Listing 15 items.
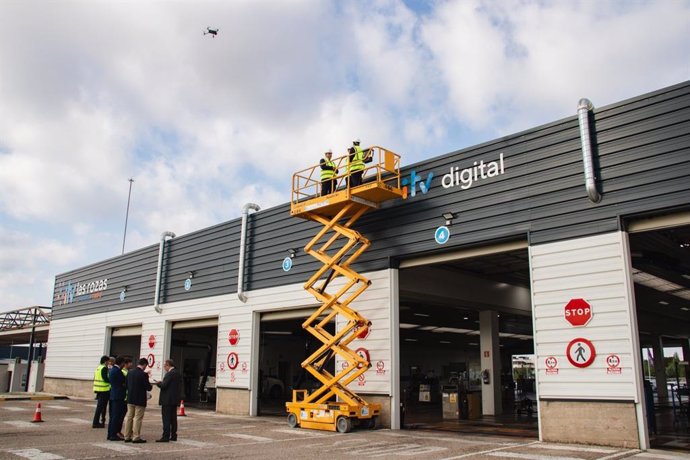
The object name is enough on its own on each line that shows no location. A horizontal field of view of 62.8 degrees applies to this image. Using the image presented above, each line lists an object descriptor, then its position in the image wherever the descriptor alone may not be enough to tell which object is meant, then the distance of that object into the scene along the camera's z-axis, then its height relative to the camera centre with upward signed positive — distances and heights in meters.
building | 10.49 +2.66
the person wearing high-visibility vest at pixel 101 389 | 13.29 -0.64
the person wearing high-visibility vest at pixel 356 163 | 14.12 +4.92
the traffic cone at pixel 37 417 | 14.88 -1.45
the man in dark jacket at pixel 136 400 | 10.93 -0.72
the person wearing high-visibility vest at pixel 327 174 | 14.86 +4.88
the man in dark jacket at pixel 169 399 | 11.01 -0.70
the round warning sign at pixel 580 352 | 10.66 +0.26
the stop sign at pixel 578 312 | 10.86 +1.02
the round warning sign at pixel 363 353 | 14.51 +0.27
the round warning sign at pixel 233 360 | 18.61 +0.08
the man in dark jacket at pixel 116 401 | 11.29 -0.78
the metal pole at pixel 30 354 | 35.12 +0.43
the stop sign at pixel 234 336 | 18.80 +0.86
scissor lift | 13.39 +1.89
